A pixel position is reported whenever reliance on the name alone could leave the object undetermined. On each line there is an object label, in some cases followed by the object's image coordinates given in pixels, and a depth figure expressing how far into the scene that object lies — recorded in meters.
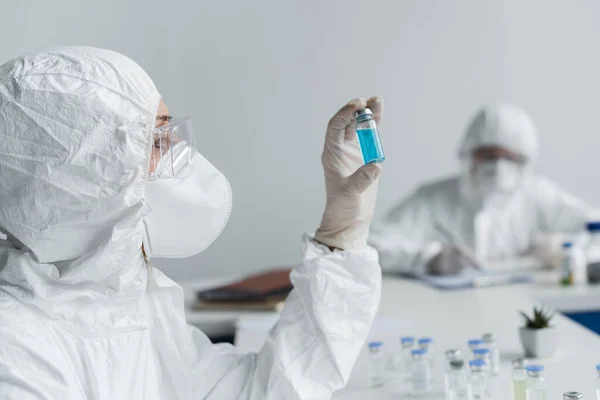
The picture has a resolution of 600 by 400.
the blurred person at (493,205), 3.38
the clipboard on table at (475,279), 2.64
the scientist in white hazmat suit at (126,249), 1.11
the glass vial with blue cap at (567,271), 2.60
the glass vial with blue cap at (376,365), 1.54
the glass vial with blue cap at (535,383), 1.28
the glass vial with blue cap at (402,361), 1.56
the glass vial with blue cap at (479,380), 1.33
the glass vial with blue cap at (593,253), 2.62
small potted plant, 1.64
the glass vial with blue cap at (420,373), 1.45
